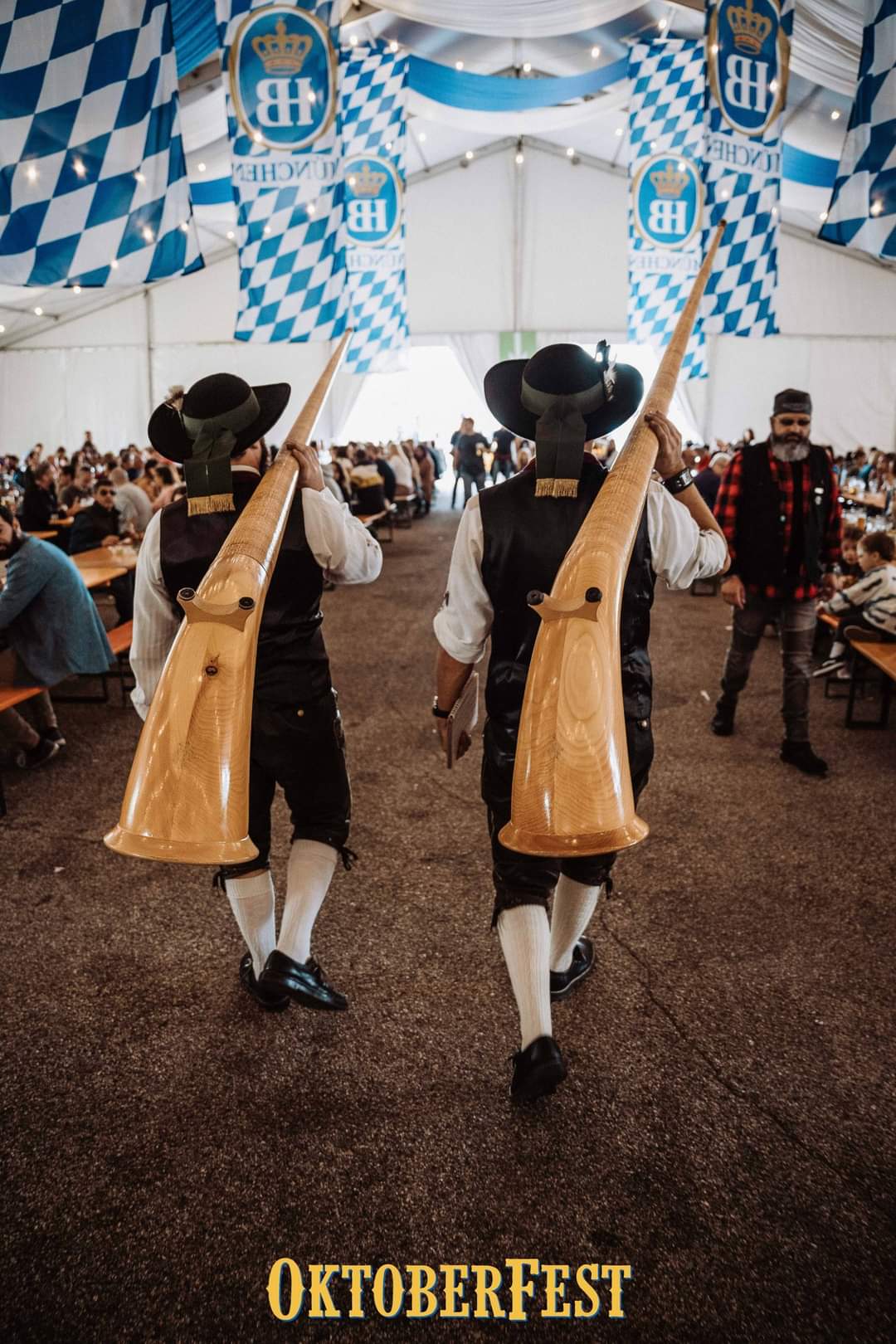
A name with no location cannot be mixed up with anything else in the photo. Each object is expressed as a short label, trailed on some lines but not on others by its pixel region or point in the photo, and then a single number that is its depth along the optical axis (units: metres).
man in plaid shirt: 3.27
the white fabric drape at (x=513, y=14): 7.01
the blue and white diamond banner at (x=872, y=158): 3.03
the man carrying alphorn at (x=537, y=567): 1.46
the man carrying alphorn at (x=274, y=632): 1.58
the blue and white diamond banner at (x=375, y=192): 7.12
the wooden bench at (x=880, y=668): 3.52
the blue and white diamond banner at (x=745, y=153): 4.72
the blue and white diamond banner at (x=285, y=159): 4.04
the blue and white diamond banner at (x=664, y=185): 7.39
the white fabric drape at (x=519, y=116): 11.05
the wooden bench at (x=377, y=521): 9.47
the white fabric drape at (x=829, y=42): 5.74
